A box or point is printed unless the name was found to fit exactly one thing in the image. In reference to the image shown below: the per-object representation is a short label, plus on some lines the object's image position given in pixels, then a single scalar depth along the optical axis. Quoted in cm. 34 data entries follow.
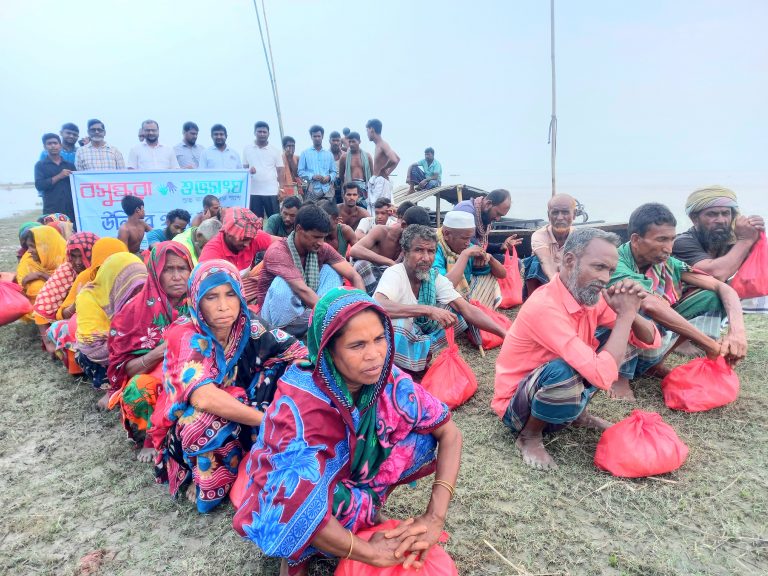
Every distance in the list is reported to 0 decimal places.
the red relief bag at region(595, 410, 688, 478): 257
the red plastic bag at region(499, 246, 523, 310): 563
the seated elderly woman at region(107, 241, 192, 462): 318
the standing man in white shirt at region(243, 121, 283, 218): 885
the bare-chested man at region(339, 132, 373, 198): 896
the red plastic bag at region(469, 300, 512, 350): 446
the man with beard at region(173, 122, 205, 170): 877
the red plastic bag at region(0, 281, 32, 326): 507
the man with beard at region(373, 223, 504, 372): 363
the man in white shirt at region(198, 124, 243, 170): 863
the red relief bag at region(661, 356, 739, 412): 326
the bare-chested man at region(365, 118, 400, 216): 930
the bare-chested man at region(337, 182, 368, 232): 700
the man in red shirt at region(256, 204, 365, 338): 415
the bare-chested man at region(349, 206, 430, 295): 509
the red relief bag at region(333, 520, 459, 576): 174
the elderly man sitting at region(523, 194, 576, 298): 507
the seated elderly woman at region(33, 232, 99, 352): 454
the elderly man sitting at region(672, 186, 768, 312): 384
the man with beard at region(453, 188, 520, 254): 563
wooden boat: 645
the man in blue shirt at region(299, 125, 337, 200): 938
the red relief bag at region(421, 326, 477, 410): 348
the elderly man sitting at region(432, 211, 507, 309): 456
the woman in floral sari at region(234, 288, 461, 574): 166
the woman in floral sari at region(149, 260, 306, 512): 241
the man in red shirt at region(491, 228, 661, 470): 256
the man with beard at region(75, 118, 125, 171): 775
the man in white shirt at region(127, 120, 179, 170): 829
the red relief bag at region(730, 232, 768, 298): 392
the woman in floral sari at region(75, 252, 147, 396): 361
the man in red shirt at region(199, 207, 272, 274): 451
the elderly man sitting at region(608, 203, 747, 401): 315
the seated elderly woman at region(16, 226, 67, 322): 551
